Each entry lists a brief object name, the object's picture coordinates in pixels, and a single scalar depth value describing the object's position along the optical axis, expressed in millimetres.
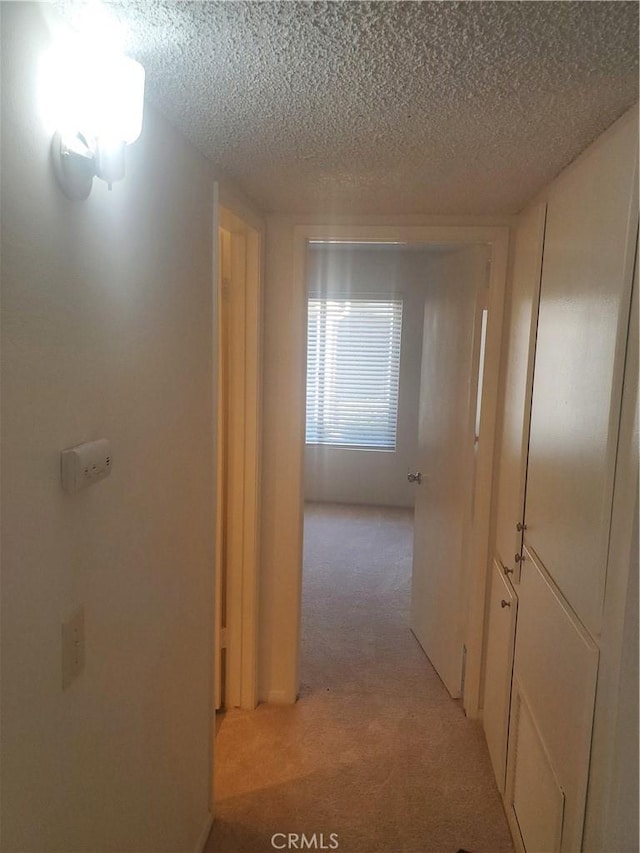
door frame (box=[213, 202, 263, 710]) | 2377
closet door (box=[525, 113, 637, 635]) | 1183
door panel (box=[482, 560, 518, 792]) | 2066
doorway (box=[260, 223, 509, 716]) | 2402
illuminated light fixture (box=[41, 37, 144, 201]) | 878
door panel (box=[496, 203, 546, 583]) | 1937
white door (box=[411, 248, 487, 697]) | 2588
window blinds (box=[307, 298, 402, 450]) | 5520
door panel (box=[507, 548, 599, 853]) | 1274
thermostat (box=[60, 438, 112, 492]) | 948
